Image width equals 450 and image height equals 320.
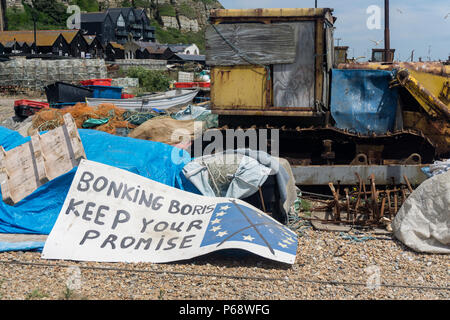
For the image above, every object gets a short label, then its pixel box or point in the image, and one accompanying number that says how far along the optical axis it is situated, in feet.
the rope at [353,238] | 21.15
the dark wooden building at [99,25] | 331.98
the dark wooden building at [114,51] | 273.54
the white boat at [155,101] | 57.46
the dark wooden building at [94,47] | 249.24
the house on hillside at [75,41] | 225.64
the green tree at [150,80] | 100.27
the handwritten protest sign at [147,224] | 18.65
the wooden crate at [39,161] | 22.47
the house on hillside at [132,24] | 350.02
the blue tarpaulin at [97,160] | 22.41
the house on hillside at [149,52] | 276.88
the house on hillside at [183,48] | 295.54
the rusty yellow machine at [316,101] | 27.84
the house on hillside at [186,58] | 219.82
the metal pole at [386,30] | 62.03
